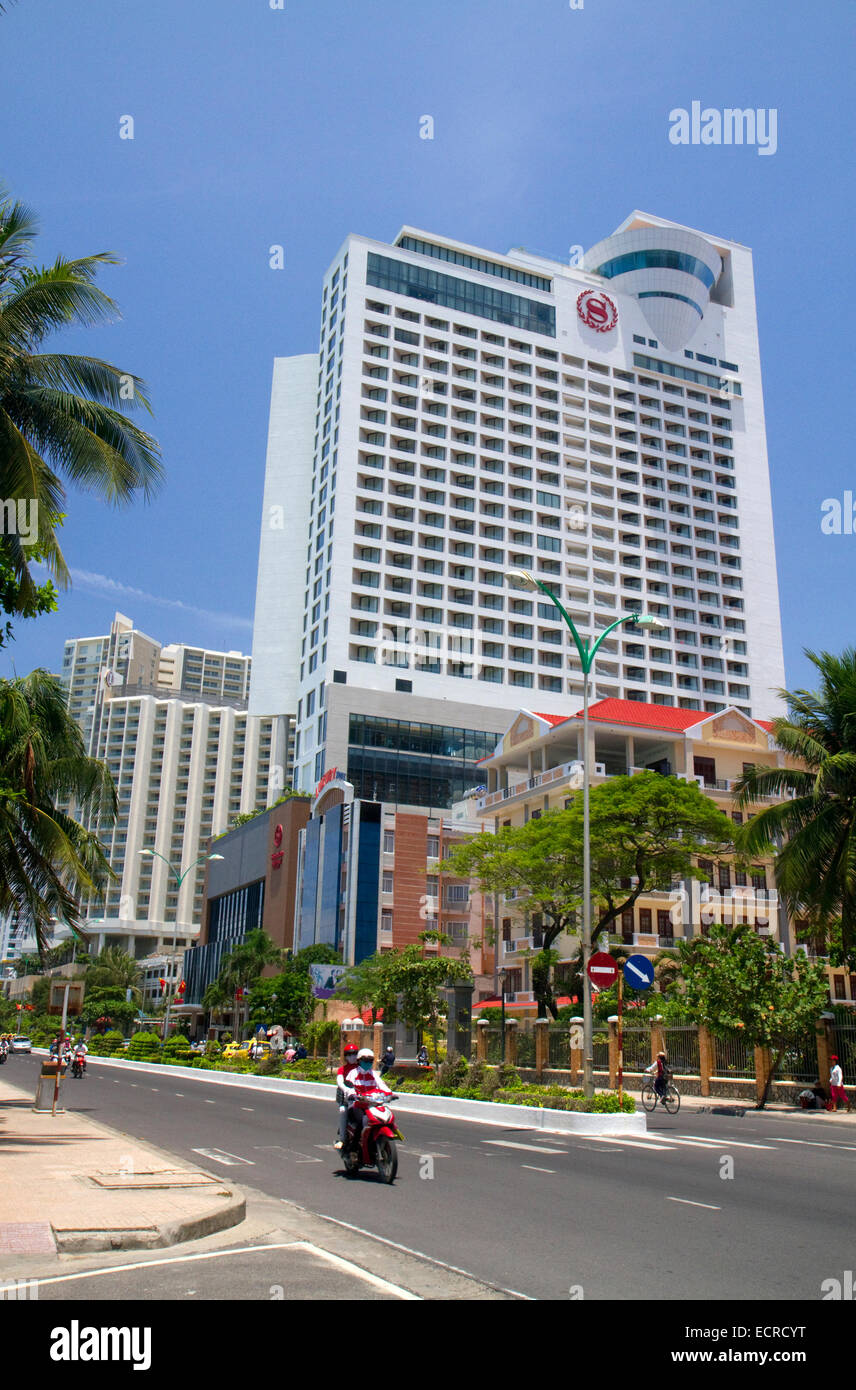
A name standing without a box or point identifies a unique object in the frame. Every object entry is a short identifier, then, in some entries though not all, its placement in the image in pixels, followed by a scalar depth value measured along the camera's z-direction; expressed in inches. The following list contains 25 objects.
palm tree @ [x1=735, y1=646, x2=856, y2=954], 1179.3
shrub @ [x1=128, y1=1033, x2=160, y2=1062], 2395.4
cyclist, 1076.5
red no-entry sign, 812.9
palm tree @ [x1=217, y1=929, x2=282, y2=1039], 2987.2
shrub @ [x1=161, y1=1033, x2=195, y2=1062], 2183.8
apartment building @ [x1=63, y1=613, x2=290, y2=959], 6023.6
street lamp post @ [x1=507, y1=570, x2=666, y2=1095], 852.0
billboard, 2662.4
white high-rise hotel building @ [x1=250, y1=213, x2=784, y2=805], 3668.8
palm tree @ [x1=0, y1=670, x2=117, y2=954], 869.2
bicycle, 1074.7
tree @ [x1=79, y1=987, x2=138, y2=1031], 4224.9
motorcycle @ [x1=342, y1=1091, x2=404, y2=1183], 498.3
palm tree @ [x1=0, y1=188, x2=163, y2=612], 649.2
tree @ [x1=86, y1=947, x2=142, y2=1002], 4473.4
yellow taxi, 2162.8
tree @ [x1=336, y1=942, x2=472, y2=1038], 1445.6
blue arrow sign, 837.2
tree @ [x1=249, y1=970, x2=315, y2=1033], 2684.5
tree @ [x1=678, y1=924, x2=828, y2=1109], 1127.0
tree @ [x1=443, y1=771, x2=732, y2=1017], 1595.7
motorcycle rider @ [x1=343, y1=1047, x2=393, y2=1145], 495.2
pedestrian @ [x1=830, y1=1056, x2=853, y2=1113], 1093.0
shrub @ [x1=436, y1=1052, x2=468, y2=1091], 1169.4
